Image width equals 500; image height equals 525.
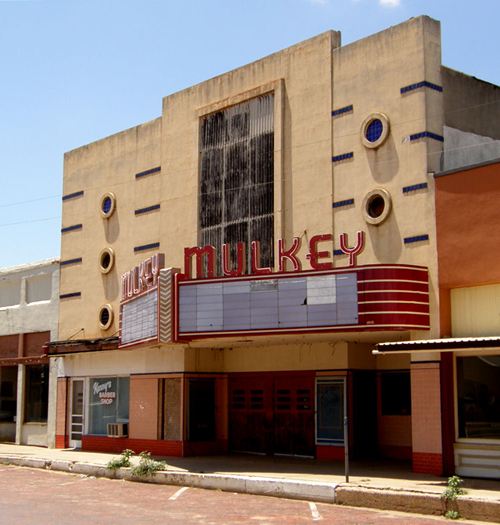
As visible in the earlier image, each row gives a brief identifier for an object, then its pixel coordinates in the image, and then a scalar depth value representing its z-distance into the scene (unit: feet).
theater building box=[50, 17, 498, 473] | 67.62
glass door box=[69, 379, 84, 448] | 99.40
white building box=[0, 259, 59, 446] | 106.73
